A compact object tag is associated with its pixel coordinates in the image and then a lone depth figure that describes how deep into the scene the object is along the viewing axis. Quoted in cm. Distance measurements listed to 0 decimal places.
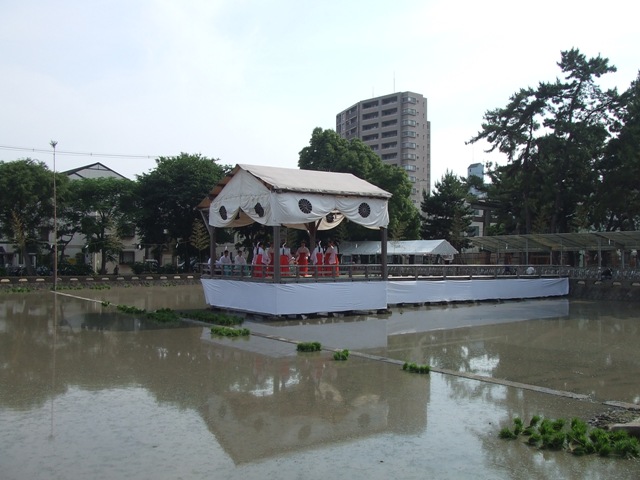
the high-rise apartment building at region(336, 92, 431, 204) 8575
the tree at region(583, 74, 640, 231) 2881
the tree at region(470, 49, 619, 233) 3303
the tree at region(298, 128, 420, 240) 4150
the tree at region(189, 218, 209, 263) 4122
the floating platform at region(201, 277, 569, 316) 1747
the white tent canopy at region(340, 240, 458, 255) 4041
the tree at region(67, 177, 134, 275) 4125
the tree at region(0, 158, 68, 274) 3578
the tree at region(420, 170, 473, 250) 4912
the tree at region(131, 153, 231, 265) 4056
